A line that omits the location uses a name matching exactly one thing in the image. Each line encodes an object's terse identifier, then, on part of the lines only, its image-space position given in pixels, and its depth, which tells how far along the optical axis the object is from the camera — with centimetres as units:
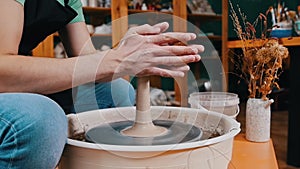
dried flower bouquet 113
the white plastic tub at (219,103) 115
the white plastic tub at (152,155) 54
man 54
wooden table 77
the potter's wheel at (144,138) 65
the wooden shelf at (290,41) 167
